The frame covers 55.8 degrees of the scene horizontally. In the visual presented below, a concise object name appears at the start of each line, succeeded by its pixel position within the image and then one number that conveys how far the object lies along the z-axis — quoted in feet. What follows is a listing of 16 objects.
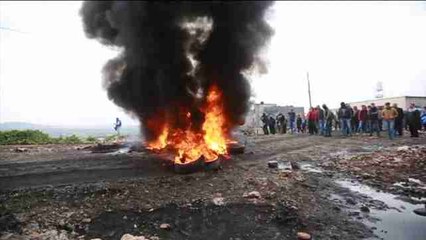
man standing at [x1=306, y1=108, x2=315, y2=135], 79.03
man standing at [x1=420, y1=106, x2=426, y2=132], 63.93
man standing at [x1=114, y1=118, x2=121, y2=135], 87.69
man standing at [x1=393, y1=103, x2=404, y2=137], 59.70
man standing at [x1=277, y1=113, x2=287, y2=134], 88.99
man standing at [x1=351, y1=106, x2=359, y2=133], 69.62
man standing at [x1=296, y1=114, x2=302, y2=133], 89.25
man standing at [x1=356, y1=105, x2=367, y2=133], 66.62
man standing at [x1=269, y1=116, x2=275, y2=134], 89.35
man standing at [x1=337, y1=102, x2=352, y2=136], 68.64
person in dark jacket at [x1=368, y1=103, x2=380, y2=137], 63.98
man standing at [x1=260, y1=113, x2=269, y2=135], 89.44
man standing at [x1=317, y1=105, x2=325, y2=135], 74.01
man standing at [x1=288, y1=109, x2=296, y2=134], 87.56
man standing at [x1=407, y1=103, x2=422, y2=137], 59.41
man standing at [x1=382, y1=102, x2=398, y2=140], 58.18
